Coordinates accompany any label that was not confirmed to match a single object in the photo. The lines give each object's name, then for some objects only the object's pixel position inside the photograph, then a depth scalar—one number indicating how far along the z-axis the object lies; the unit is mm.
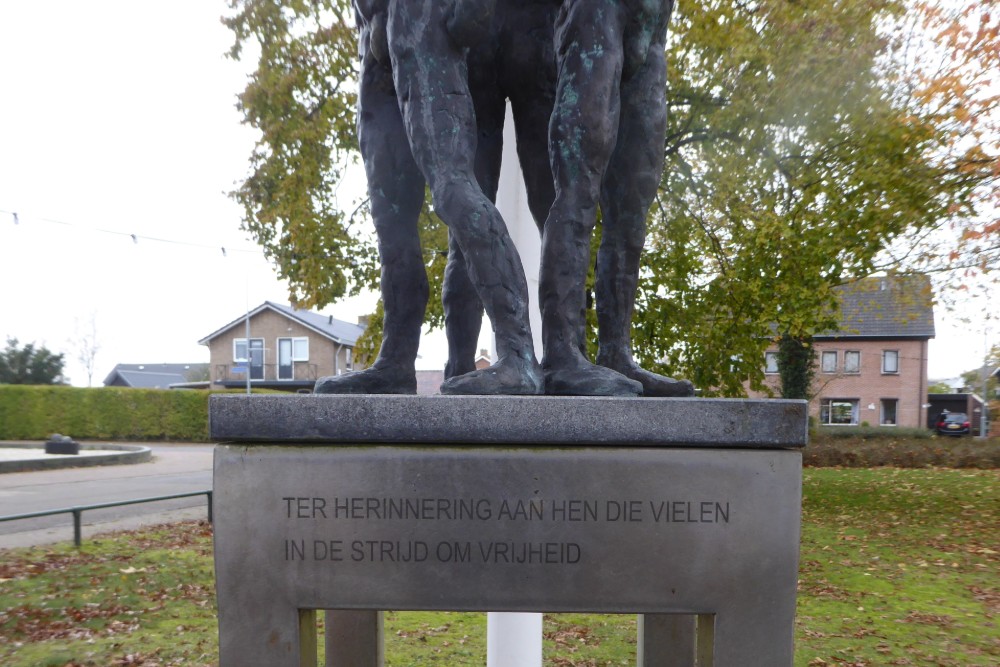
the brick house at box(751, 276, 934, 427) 47812
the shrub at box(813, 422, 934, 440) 34844
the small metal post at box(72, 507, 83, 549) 10383
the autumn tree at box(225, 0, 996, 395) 12906
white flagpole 4719
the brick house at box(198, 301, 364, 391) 54344
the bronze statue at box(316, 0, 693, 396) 3039
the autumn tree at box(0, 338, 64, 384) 45625
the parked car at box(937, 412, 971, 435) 49906
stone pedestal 2664
